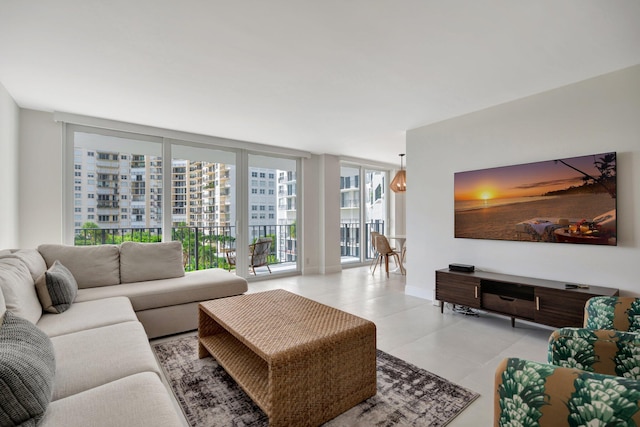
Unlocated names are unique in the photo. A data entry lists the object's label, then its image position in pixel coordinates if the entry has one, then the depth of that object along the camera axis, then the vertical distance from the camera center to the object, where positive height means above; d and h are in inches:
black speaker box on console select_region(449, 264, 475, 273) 135.3 -24.5
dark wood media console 100.0 -31.8
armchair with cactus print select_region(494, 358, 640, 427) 30.0 -20.1
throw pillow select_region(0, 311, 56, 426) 36.4 -21.1
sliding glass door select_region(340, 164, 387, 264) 269.9 +5.6
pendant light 215.3 +23.1
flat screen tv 104.1 +4.7
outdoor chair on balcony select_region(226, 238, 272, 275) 205.4 -26.6
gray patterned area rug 65.4 -44.5
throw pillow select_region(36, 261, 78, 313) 86.4 -21.6
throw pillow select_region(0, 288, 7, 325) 57.0 -17.1
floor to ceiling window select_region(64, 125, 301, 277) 153.0 +12.0
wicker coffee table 58.4 -31.1
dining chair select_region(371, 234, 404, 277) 218.2 -24.2
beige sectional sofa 40.9 -27.4
